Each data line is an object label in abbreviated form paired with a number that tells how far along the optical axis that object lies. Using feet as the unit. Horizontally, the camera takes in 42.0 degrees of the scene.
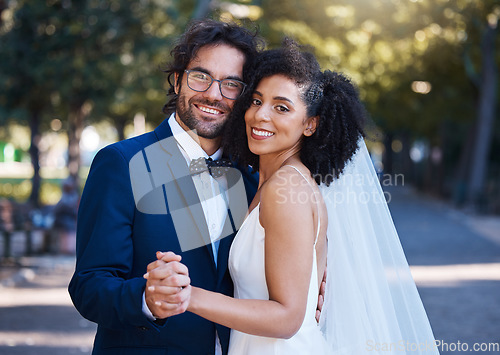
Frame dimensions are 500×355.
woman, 8.87
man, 8.38
